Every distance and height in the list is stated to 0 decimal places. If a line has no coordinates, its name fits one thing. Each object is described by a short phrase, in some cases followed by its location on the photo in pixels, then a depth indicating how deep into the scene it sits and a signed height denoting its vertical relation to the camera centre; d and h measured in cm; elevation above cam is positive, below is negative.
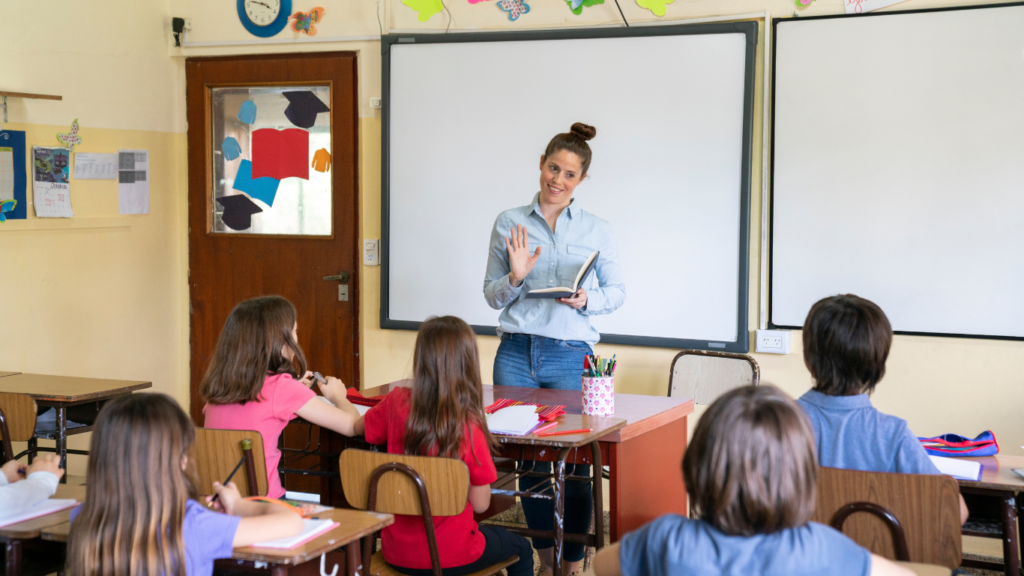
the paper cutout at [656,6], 379 +104
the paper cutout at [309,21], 434 +110
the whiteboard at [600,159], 373 +39
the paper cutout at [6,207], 375 +15
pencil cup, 249 -43
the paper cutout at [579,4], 390 +107
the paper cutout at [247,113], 457 +68
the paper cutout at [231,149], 462 +50
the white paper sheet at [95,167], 412 +36
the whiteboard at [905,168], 333 +31
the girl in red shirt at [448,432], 212 -45
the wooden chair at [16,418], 285 -57
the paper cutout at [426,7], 416 +113
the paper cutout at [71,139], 404 +48
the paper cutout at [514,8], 402 +109
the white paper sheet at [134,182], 437 +31
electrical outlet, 367 -40
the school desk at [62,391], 304 -52
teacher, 286 -13
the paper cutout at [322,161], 443 +42
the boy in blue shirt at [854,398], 184 -32
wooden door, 439 +18
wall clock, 440 +115
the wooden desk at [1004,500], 200 -59
